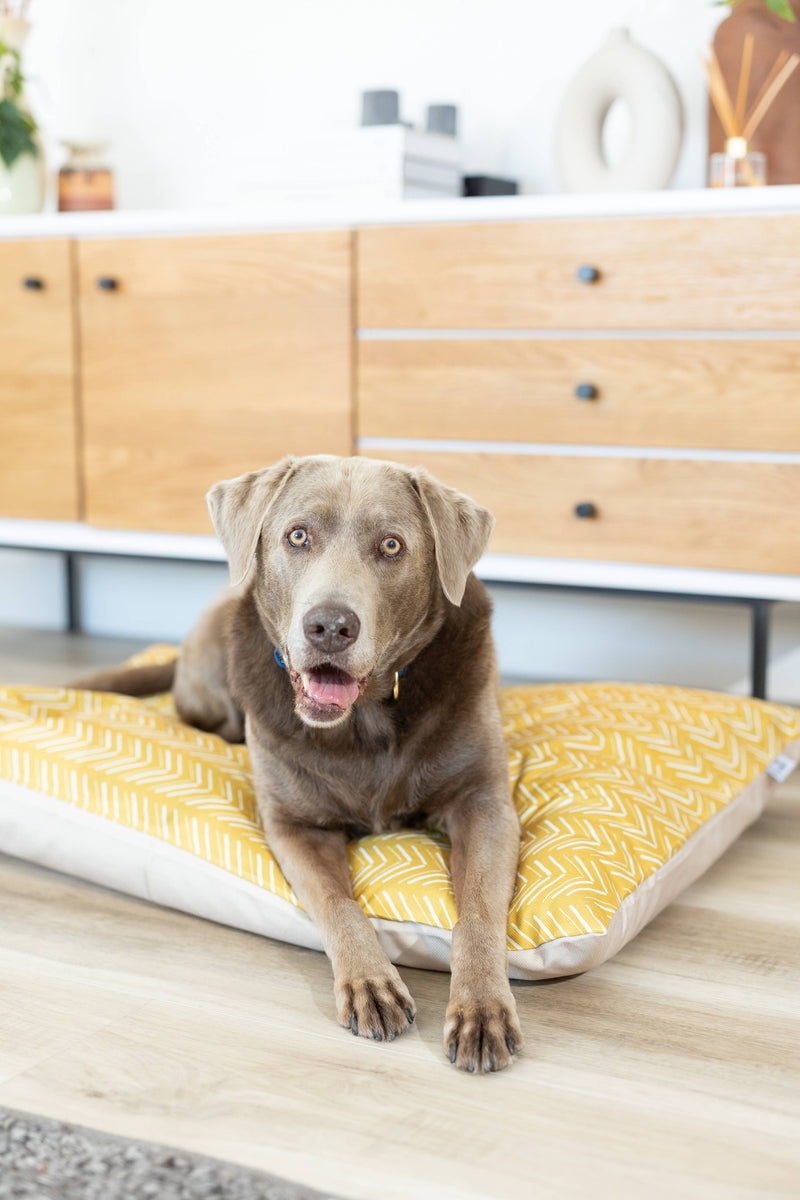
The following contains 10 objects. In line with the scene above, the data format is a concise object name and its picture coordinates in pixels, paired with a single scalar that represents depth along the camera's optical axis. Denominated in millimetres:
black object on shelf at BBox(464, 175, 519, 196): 3230
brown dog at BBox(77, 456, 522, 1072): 1647
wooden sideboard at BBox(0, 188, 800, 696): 2666
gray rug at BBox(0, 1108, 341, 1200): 1178
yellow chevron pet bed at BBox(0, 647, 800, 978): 1662
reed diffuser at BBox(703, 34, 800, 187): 2834
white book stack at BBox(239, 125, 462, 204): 3002
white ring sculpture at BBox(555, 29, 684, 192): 2951
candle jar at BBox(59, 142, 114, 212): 3447
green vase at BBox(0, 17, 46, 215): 3451
